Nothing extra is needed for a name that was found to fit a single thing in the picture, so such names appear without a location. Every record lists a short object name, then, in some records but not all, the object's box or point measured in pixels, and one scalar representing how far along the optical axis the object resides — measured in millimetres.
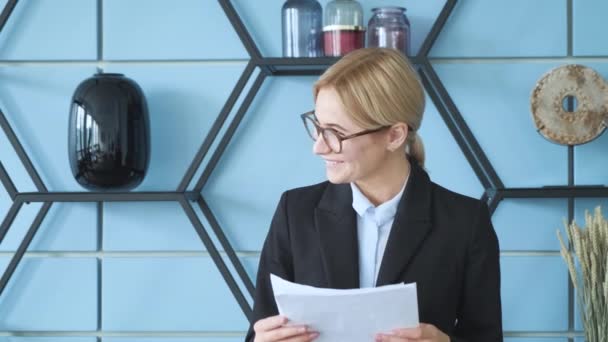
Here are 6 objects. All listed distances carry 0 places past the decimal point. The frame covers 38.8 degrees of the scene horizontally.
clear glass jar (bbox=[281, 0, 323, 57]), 2316
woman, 1557
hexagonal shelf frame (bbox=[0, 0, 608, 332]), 2307
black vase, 2275
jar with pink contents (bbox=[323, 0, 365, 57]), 2258
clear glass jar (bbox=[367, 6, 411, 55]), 2289
